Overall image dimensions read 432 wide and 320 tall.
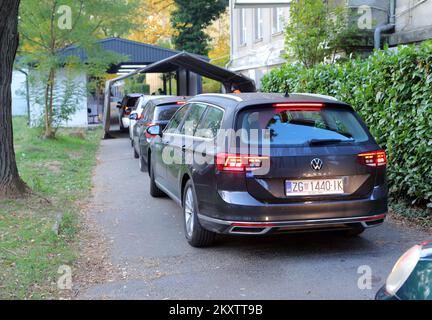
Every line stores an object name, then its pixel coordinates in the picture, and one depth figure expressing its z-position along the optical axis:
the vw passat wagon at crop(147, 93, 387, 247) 5.33
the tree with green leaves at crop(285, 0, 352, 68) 13.54
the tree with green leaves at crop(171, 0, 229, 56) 36.28
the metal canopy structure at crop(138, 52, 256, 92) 19.16
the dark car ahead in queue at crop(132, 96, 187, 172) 11.77
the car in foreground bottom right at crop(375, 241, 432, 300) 2.83
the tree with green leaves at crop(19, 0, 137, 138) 17.06
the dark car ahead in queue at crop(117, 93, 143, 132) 23.83
